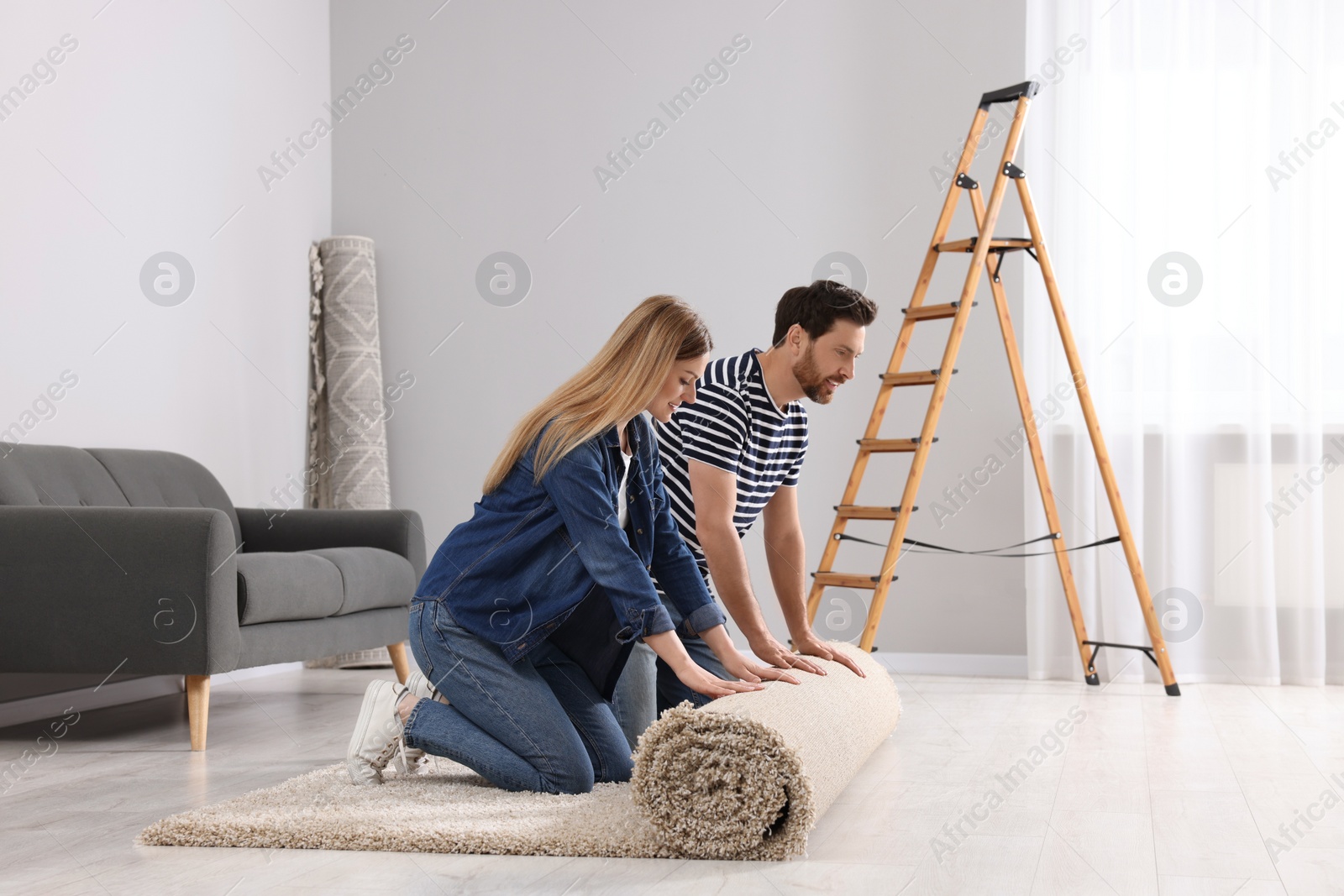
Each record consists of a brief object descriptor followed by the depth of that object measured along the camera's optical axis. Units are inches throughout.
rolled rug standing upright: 191.8
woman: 83.9
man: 98.8
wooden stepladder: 152.9
